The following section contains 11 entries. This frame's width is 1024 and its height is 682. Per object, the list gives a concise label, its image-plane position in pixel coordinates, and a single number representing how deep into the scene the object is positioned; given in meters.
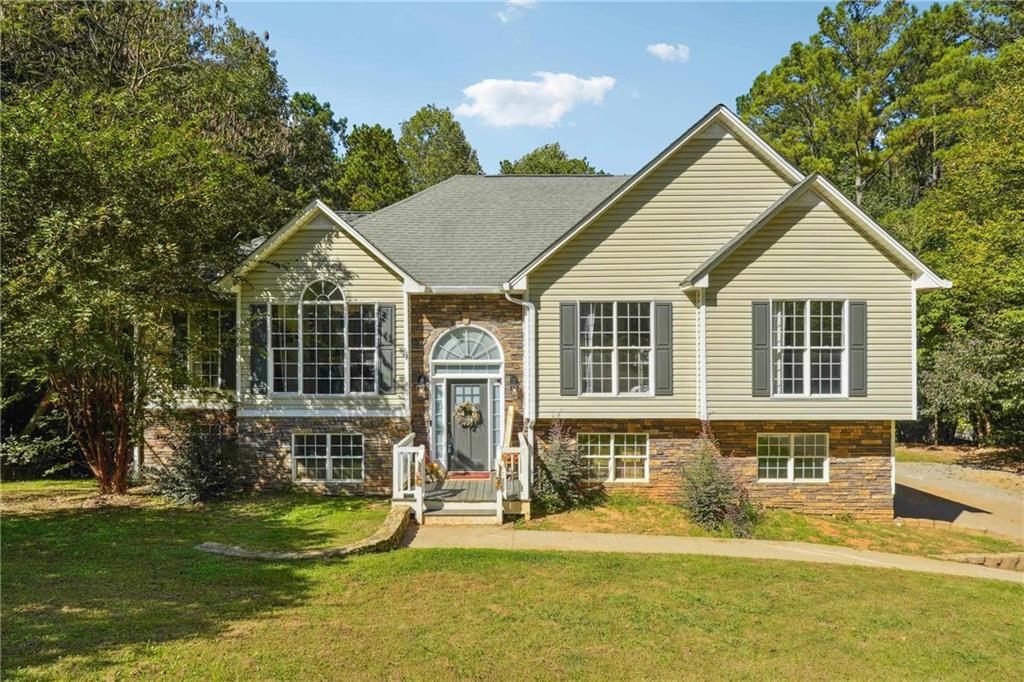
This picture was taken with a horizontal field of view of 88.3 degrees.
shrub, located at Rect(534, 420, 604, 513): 11.31
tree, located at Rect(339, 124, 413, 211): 33.50
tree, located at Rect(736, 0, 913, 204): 27.78
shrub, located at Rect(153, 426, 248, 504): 11.36
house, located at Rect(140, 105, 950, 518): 11.27
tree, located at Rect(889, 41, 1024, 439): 18.28
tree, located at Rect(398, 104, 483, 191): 40.25
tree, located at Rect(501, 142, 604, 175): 40.22
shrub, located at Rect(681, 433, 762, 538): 10.54
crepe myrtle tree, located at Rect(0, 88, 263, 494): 9.23
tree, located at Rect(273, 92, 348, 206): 27.39
